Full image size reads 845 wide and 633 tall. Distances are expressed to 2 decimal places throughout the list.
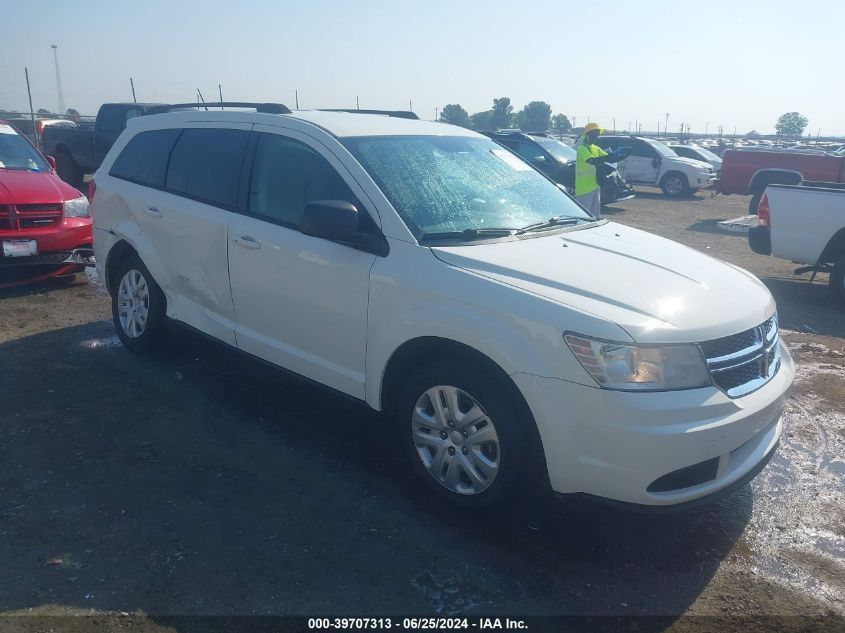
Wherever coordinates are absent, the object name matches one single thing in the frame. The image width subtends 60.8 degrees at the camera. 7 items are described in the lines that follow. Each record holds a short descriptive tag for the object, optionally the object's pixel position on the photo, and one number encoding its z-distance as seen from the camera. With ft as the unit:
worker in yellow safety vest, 32.81
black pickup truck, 51.34
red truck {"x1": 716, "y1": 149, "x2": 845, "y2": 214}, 47.97
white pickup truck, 26.99
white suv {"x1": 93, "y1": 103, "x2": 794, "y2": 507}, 10.07
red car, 24.52
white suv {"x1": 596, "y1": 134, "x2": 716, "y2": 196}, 66.85
